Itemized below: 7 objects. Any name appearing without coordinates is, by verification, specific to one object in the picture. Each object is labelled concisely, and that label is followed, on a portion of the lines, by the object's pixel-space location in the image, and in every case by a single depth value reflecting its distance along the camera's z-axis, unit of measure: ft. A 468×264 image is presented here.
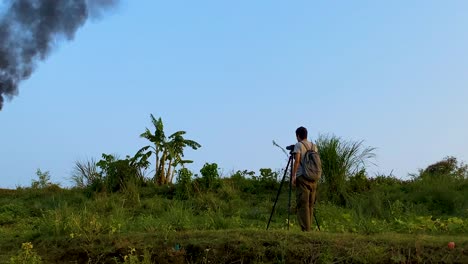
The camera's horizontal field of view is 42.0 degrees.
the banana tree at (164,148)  53.11
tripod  32.48
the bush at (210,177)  50.37
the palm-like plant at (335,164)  46.79
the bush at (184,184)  48.49
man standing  31.99
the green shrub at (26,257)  23.30
